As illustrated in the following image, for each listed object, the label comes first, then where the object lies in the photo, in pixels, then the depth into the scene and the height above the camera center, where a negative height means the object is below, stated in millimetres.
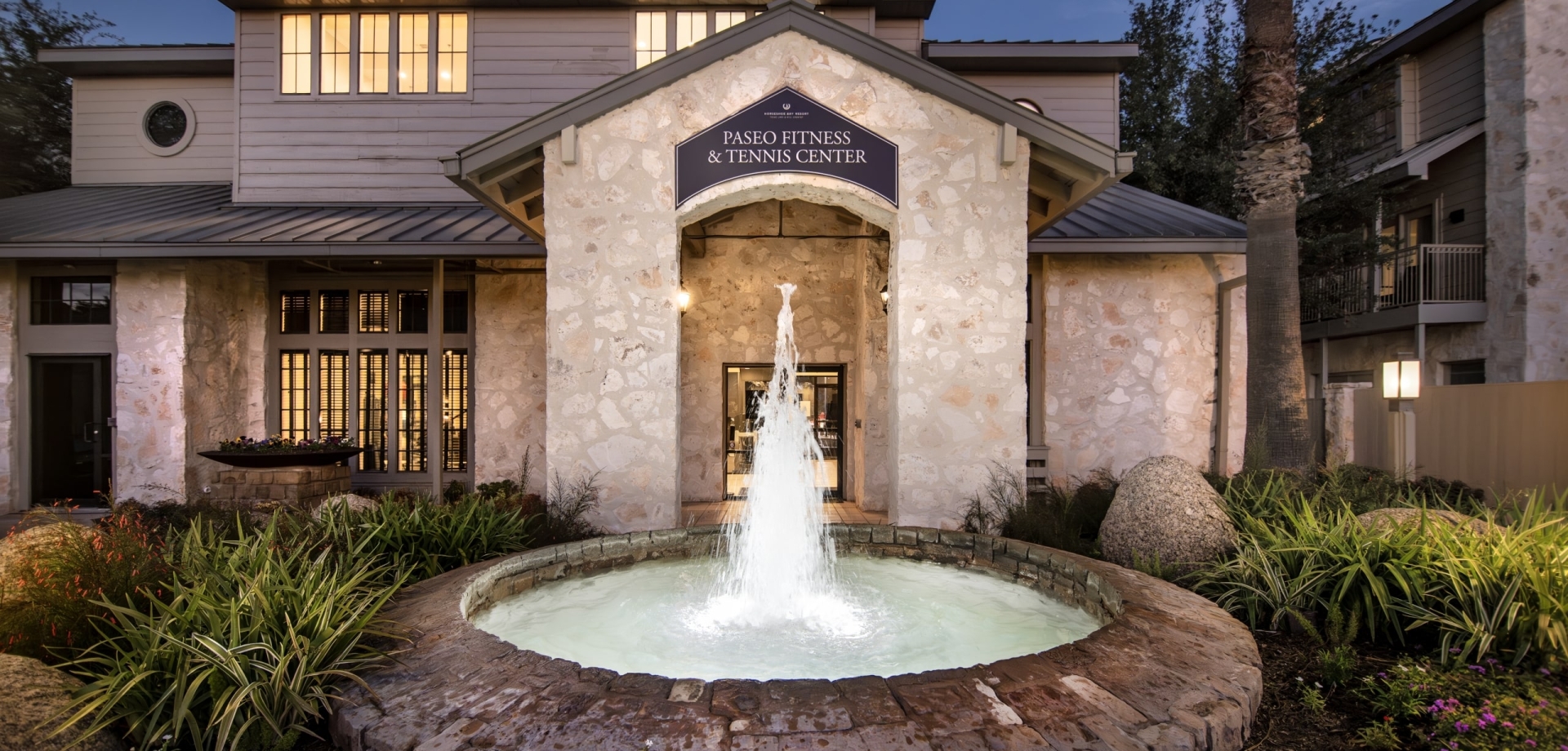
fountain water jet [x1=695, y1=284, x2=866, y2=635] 4648 -1213
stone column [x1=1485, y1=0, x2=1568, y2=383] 11539 +2930
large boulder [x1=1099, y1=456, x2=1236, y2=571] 5125 -989
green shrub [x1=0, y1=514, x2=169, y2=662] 3395 -1011
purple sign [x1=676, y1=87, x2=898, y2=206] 7164 +2224
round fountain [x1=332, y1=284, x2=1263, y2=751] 2553 -1199
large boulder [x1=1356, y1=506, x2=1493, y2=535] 4359 -830
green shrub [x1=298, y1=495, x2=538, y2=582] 5309 -1166
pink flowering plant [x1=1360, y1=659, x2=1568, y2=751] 2770 -1291
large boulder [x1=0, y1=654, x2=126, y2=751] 2559 -1192
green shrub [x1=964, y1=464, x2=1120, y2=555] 6480 -1269
